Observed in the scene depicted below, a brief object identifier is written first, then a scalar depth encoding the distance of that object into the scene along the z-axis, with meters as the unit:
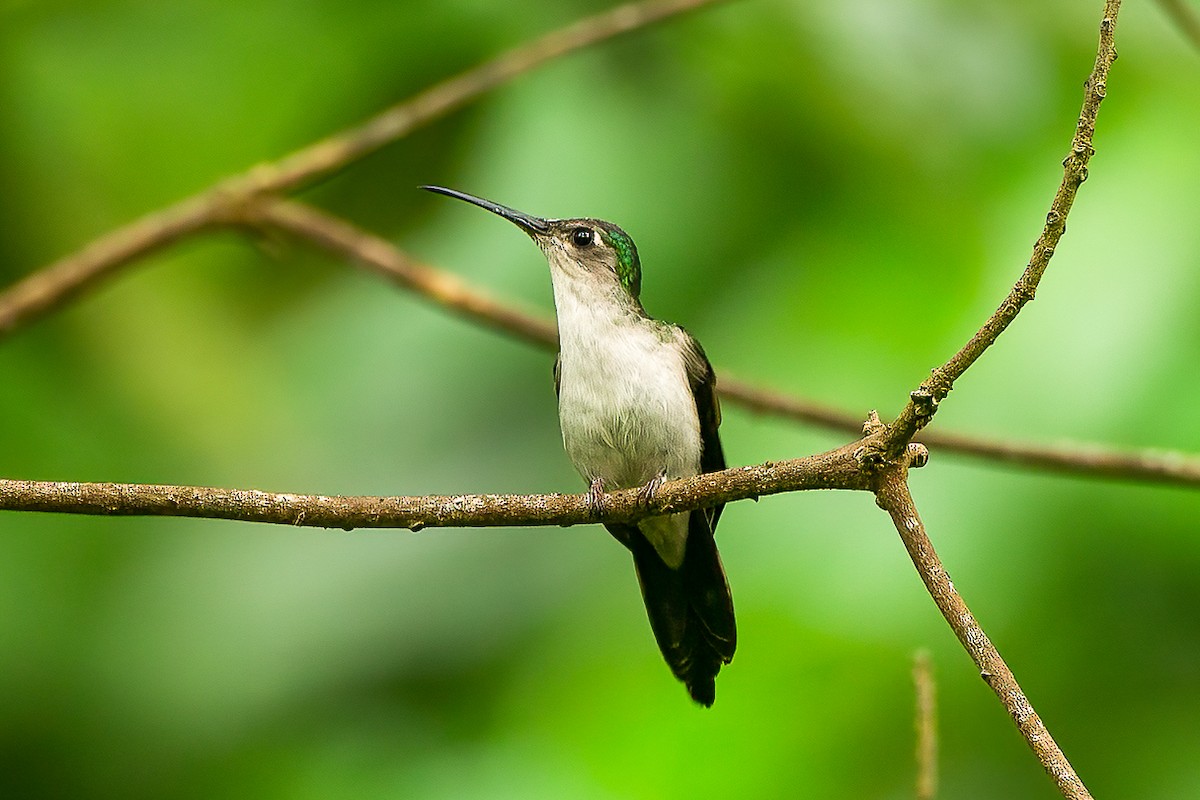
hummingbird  4.10
